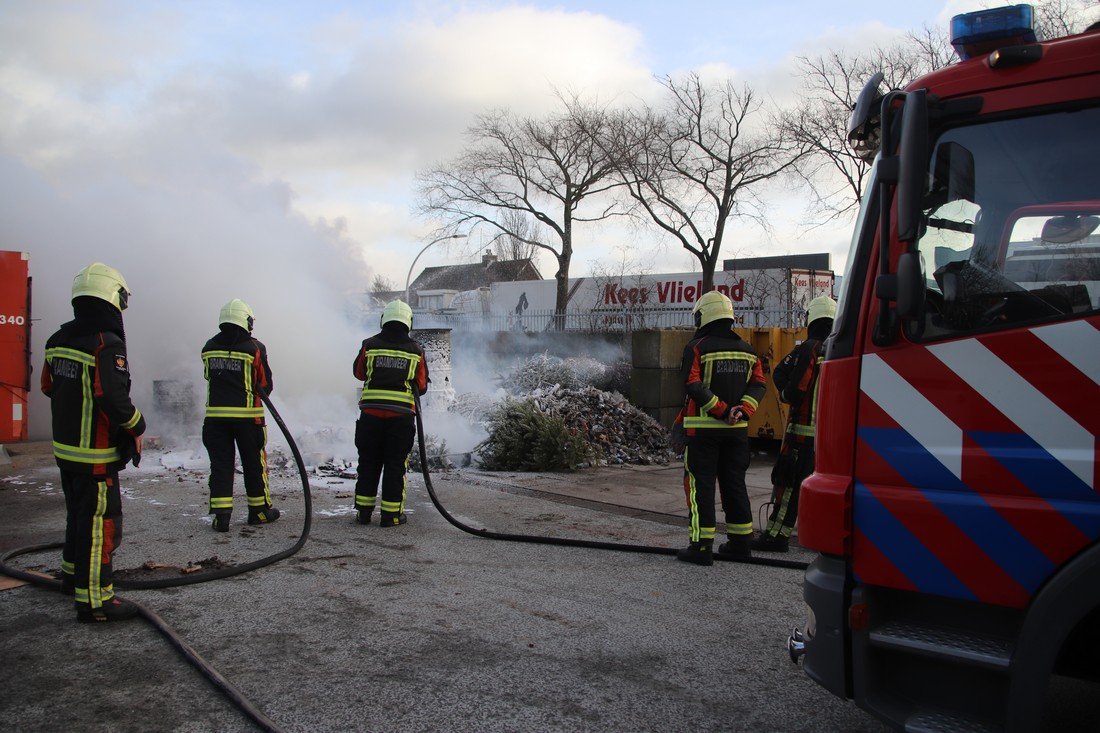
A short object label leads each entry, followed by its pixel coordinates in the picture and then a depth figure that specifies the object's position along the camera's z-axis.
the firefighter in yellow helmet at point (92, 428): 4.25
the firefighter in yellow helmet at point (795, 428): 5.91
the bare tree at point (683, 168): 24.39
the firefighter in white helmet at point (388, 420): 6.77
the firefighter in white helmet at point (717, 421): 5.61
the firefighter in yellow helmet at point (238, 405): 6.68
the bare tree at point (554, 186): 28.44
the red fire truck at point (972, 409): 2.36
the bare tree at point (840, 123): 18.70
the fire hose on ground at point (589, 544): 5.59
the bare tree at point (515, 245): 30.70
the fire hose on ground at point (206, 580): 3.24
